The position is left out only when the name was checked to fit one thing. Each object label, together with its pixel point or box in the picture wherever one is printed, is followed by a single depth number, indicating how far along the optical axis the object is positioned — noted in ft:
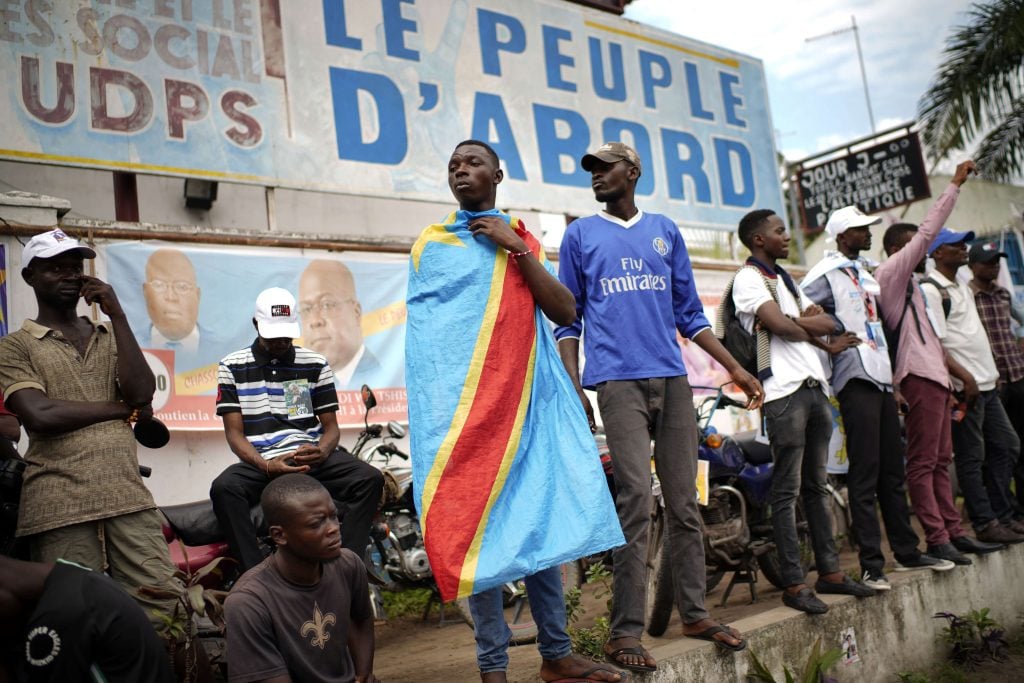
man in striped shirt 14.76
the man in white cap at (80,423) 12.03
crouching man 9.77
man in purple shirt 19.22
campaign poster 20.07
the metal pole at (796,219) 38.53
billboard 20.29
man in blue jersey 12.75
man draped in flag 10.73
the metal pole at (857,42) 78.82
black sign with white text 40.83
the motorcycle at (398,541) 18.54
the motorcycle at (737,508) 18.07
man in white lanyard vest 17.60
